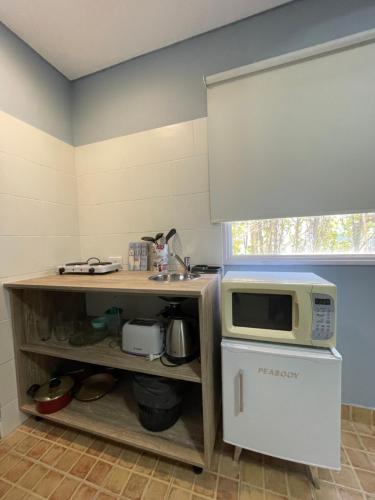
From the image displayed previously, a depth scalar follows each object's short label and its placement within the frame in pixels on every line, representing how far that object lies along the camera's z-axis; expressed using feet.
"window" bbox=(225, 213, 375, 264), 4.01
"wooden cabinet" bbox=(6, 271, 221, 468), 3.17
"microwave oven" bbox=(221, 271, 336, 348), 2.86
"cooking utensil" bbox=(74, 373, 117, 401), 4.49
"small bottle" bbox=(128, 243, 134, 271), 5.11
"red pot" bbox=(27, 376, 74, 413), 4.08
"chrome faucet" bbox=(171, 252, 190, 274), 4.60
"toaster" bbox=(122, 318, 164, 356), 3.73
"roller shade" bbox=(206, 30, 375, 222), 3.56
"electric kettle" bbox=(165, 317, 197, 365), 3.52
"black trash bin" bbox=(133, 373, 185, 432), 3.56
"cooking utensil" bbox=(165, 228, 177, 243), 4.78
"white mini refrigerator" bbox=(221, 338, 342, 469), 2.81
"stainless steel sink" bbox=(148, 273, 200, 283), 4.22
